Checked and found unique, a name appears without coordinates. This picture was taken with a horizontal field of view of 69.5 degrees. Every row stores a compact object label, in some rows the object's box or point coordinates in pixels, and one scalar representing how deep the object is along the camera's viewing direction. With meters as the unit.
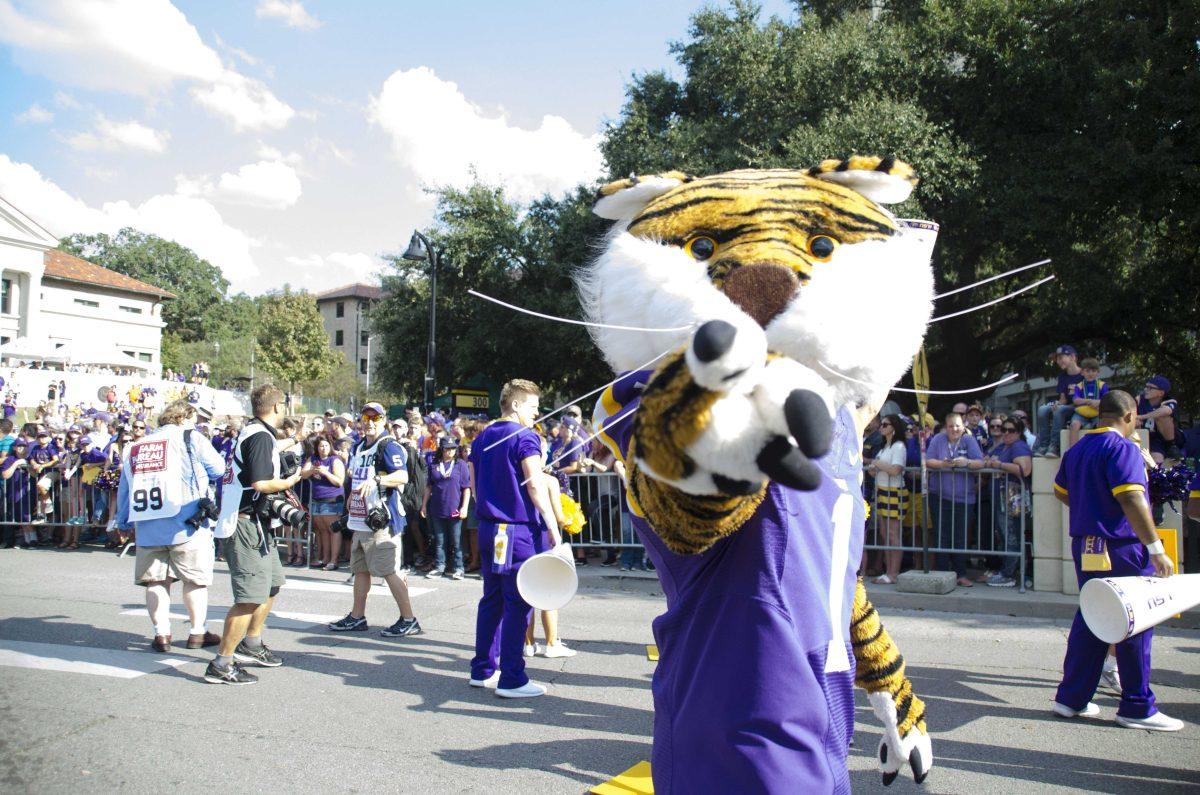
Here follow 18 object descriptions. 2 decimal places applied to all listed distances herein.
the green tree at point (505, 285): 21.97
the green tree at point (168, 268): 79.69
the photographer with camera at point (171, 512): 6.70
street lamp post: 18.27
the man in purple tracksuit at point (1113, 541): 4.91
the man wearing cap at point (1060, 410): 9.04
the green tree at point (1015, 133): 14.09
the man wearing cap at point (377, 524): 7.20
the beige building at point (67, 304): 46.36
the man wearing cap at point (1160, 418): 8.74
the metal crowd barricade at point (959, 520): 8.99
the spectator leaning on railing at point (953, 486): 9.16
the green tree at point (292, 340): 52.84
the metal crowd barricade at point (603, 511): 10.53
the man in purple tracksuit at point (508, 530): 5.66
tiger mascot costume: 1.57
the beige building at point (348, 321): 84.94
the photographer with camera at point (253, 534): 6.04
